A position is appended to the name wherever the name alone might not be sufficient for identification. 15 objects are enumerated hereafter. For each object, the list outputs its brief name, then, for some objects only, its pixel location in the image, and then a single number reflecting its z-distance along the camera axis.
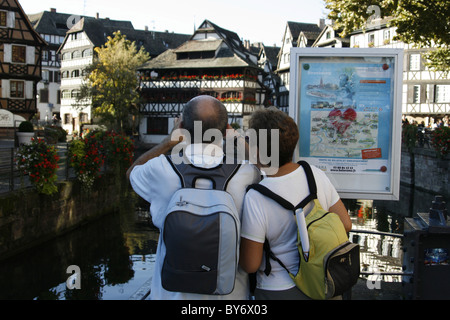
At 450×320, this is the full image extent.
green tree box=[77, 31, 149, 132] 43.22
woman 2.73
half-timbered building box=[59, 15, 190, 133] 53.09
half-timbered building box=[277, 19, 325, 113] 53.79
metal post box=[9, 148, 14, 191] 10.98
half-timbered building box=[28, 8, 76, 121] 59.97
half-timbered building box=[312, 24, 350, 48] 47.91
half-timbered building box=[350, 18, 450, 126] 36.91
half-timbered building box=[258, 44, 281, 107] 56.69
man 2.70
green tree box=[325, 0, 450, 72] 14.58
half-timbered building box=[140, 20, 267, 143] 43.06
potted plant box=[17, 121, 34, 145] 21.73
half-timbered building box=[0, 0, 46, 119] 33.38
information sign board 4.36
